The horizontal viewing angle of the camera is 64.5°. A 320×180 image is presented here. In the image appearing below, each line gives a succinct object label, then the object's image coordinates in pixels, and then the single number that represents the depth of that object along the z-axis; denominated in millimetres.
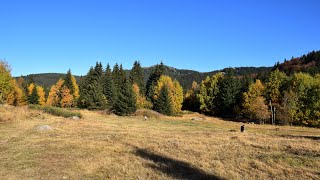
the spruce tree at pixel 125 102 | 53229
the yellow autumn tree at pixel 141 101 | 71648
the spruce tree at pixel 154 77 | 80701
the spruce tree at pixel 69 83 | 80258
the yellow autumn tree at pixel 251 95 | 63590
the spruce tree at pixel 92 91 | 64004
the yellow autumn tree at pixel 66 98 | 77818
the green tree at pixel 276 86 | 62439
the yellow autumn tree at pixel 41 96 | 92525
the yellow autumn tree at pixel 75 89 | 80489
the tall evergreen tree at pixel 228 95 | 73674
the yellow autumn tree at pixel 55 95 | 81502
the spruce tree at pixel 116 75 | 76584
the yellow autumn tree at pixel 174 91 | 75571
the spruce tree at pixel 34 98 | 87165
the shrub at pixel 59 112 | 38099
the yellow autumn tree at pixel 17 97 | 75833
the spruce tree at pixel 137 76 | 80544
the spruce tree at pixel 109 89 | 71095
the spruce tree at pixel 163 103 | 65155
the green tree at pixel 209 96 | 76943
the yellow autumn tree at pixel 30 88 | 90048
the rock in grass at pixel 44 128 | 22164
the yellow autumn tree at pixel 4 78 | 50301
